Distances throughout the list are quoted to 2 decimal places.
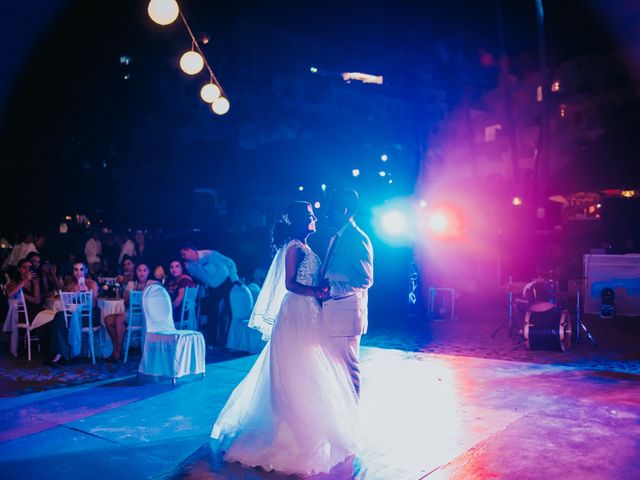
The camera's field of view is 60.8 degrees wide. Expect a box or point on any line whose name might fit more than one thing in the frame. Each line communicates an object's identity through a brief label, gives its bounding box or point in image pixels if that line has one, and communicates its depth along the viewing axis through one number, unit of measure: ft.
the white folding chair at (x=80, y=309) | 22.25
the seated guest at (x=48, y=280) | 26.76
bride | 11.18
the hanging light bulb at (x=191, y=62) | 25.21
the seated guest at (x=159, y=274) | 24.98
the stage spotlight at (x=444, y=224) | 49.39
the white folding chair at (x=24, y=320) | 23.20
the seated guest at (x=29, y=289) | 23.97
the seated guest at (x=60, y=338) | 22.06
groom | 12.19
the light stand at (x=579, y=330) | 25.36
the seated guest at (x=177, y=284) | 23.31
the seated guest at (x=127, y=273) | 26.78
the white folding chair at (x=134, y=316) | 22.67
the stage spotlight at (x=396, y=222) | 37.07
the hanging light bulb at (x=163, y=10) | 18.88
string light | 18.95
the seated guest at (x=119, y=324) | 23.03
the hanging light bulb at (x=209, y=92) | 30.50
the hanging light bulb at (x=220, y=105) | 32.63
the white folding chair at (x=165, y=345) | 18.72
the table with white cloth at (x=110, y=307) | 23.52
